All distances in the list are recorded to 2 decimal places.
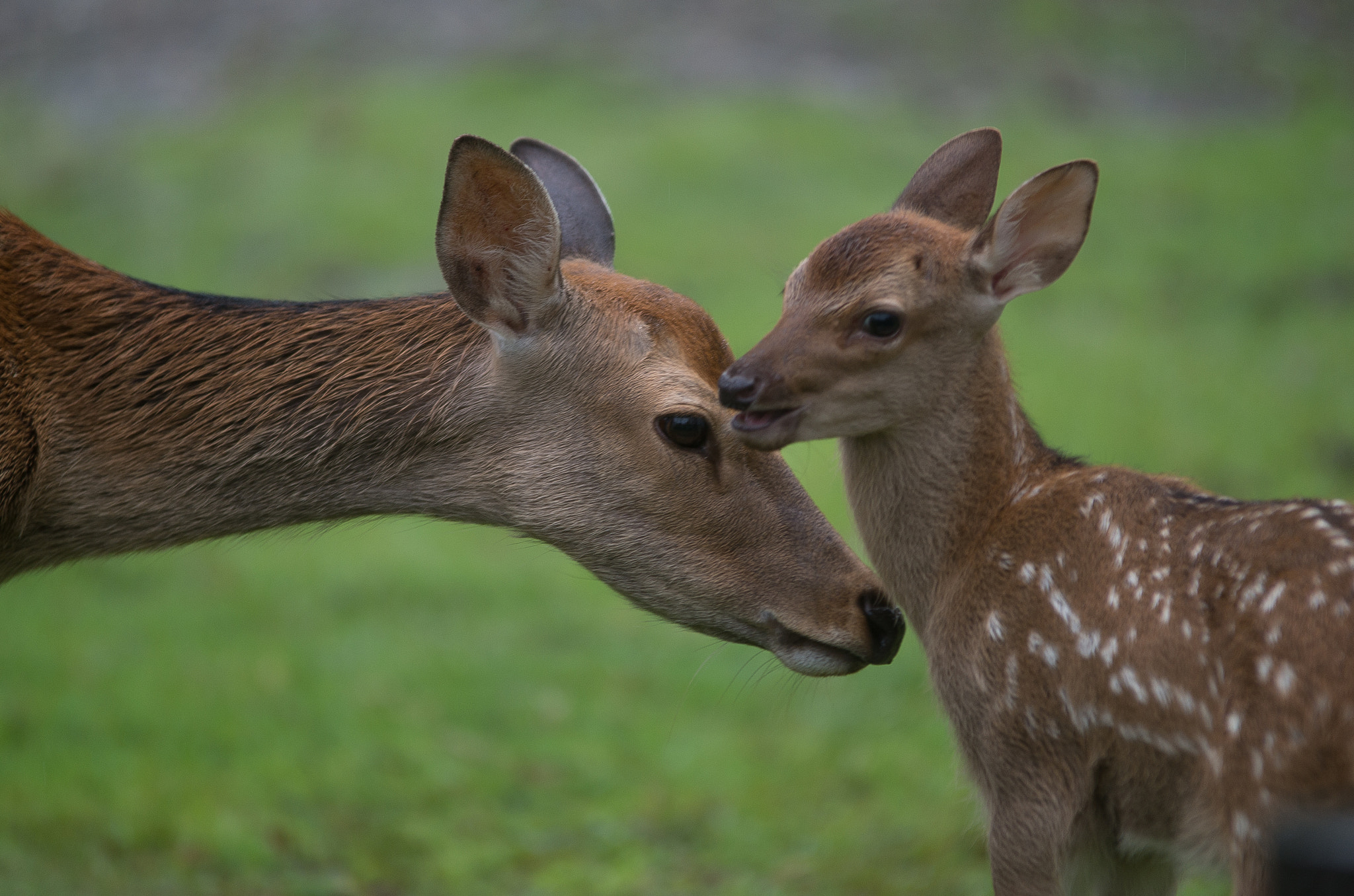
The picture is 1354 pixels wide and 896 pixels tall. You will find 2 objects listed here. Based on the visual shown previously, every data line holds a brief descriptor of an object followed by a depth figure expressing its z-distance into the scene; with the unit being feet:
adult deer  26.07
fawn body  19.89
